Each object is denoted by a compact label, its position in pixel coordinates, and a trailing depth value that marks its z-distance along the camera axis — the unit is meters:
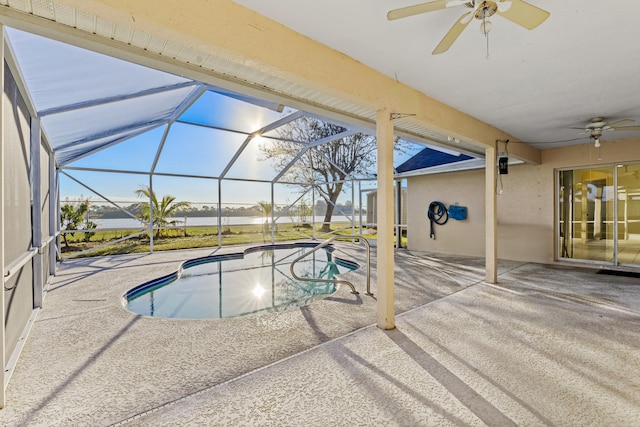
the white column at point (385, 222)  3.01
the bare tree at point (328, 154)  11.12
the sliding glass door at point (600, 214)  6.04
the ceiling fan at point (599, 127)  4.31
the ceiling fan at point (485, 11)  1.68
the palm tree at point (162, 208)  10.97
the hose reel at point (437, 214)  8.22
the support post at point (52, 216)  5.02
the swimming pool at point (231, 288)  4.43
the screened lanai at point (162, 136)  3.21
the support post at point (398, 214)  9.61
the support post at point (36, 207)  3.32
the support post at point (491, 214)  4.81
